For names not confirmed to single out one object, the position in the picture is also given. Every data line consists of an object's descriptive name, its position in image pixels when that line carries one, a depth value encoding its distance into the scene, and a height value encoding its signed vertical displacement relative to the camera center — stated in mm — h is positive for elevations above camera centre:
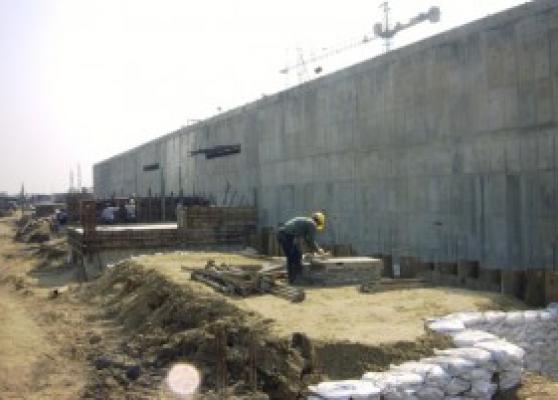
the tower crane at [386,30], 36406 +9660
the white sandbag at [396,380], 7492 -1984
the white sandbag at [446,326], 9289 -1757
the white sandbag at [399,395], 7430 -2119
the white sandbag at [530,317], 10398 -1838
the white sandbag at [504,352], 8333 -1897
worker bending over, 13539 -783
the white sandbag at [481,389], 8086 -2256
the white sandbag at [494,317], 10066 -1773
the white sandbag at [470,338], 8844 -1825
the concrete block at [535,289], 11703 -1602
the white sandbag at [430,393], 7669 -2182
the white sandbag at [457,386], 7902 -2169
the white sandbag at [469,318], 9836 -1744
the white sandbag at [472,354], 8172 -1890
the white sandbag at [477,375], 8047 -2074
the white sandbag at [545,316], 10484 -1841
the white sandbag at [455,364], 7992 -1938
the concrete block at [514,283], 12266 -1573
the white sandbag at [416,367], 7805 -1941
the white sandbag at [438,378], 7777 -2031
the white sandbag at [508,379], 8383 -2234
